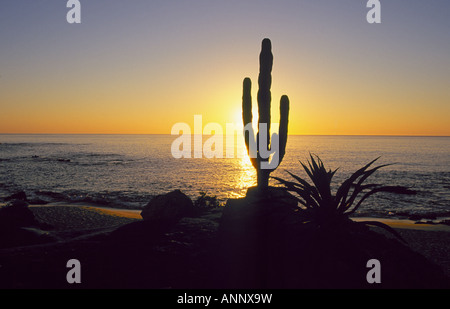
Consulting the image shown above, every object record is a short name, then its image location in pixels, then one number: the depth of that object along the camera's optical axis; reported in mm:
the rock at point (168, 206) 11641
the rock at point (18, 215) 9037
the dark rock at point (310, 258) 3848
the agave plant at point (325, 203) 4777
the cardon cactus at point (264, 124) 9062
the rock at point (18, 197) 17709
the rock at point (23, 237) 6238
